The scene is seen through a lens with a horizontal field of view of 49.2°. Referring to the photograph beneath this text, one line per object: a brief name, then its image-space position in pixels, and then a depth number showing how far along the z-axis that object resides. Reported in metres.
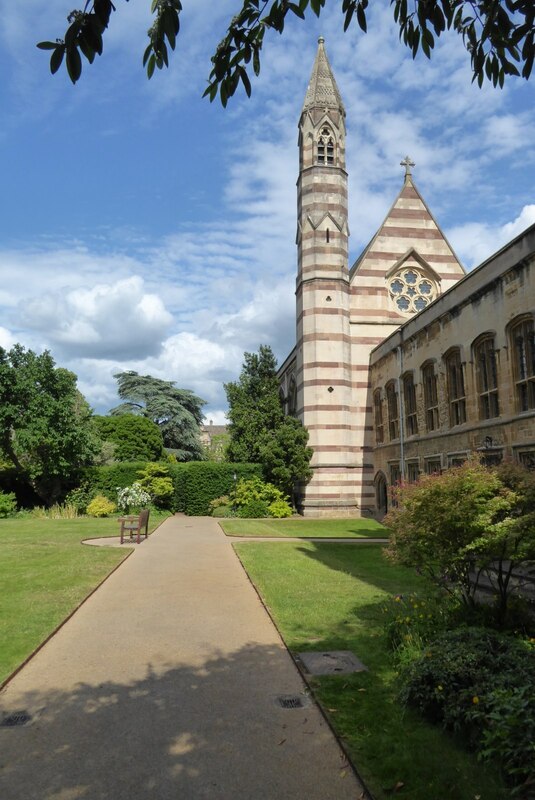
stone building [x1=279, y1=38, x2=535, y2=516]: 24.25
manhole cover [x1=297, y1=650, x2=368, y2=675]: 6.59
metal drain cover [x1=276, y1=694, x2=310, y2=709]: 5.62
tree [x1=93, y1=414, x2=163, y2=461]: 45.34
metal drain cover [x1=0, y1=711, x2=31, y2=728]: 5.23
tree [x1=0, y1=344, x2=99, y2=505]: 30.25
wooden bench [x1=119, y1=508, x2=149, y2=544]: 19.83
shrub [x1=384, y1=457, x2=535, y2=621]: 7.18
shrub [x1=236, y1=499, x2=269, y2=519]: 31.45
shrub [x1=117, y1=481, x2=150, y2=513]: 28.85
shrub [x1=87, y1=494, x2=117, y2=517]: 30.65
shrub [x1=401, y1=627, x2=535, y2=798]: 4.14
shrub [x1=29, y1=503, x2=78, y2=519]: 30.69
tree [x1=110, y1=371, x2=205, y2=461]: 52.62
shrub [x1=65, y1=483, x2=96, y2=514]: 32.58
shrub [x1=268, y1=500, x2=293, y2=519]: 31.42
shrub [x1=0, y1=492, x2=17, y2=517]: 31.08
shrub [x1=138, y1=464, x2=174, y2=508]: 33.78
